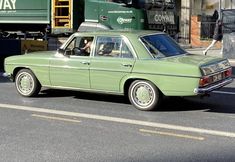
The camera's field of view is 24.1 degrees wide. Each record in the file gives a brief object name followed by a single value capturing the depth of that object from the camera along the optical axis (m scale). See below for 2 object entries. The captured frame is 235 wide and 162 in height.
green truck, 16.78
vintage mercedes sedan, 8.98
